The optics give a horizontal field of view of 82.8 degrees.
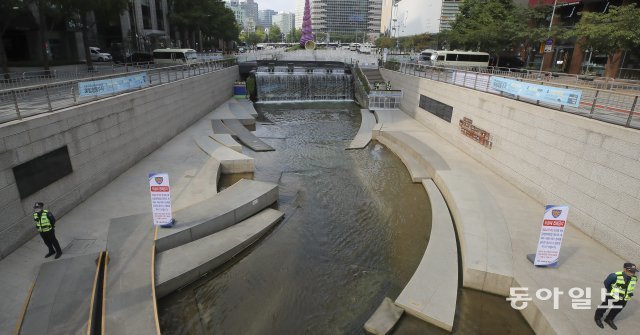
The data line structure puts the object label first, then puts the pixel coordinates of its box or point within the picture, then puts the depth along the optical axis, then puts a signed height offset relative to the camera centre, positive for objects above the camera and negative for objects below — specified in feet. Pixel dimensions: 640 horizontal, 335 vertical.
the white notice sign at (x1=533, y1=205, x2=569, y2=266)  28.76 -12.99
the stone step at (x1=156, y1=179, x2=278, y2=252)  34.37 -16.30
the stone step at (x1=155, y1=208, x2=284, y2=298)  30.35 -17.99
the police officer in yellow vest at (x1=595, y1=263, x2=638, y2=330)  22.99 -13.70
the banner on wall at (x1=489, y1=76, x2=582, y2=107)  39.92 -3.39
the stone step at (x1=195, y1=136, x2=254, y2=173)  56.34 -15.98
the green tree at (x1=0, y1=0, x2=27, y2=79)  84.58 +8.44
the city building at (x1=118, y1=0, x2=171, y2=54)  179.61 +12.04
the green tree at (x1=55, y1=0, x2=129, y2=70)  94.84 +10.68
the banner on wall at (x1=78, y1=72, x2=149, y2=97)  44.80 -4.89
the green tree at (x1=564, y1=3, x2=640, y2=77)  72.23 +7.11
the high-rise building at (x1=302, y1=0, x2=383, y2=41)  642.14 +76.02
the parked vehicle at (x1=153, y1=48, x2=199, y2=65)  123.75 -1.43
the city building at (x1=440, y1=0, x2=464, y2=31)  378.12 +52.92
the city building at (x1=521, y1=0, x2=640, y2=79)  101.52 +2.62
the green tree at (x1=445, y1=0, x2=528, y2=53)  125.49 +12.33
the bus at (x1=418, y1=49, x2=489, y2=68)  120.06 +0.54
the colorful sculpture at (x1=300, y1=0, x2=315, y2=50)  338.54 +20.75
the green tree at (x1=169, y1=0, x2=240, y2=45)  203.31 +19.33
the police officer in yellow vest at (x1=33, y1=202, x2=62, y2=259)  28.53 -13.48
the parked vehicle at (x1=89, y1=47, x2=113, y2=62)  159.63 -3.29
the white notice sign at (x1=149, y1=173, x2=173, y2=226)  33.50 -12.61
